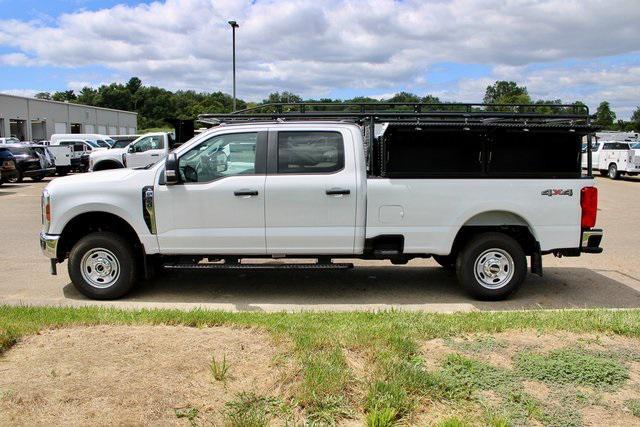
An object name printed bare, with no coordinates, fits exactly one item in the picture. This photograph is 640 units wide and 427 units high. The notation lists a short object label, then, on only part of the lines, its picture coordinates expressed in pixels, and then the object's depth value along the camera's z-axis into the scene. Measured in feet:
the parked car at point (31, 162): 82.13
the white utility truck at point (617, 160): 89.30
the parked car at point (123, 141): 89.66
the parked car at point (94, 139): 124.06
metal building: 195.83
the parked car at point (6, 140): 121.34
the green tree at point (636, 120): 364.58
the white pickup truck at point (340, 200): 22.53
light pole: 88.79
